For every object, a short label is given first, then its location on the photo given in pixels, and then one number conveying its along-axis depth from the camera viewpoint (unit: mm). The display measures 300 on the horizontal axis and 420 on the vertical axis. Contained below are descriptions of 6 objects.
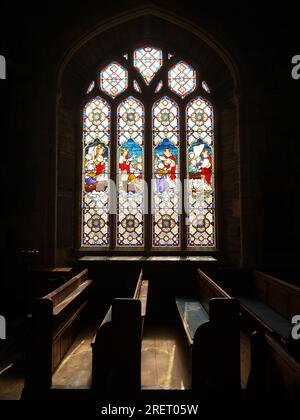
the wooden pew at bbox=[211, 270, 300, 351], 2805
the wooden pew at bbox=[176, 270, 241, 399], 2076
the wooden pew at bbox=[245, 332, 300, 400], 1829
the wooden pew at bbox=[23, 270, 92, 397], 2168
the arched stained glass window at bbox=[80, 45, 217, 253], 5207
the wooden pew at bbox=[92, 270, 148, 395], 2113
